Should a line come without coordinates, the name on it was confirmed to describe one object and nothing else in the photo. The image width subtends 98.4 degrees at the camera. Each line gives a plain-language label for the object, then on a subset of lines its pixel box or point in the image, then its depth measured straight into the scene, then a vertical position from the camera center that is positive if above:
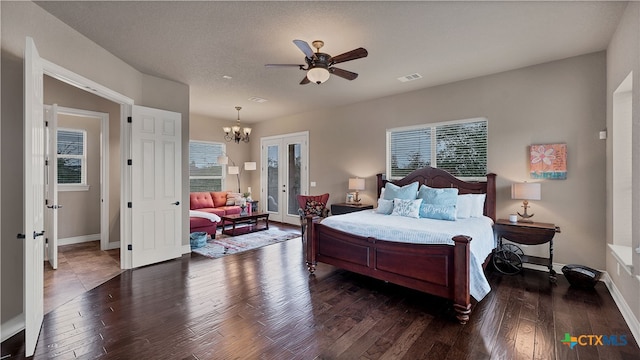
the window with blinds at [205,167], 7.45 +0.32
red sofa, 5.62 -0.73
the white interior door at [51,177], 4.02 +0.01
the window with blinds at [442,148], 4.54 +0.55
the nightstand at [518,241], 3.51 -0.81
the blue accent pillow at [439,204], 3.76 -0.36
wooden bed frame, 2.58 -0.90
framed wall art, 3.76 +0.24
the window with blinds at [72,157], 5.20 +0.40
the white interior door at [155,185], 4.03 -0.11
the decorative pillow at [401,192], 4.40 -0.22
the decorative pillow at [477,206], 4.06 -0.40
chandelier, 6.22 +1.07
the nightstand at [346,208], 5.51 -0.59
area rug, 4.86 -1.27
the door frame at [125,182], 3.97 -0.06
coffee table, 6.02 -1.01
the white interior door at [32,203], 2.02 -0.19
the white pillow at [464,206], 3.98 -0.41
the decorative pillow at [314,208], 5.94 -0.64
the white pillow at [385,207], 4.42 -0.46
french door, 7.25 +0.12
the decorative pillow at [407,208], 3.97 -0.43
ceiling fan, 2.87 +1.26
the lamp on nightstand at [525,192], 3.71 -0.18
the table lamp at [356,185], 5.70 -0.13
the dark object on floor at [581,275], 3.21 -1.15
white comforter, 2.68 -0.60
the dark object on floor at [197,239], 5.07 -1.13
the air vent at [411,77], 4.38 +1.64
